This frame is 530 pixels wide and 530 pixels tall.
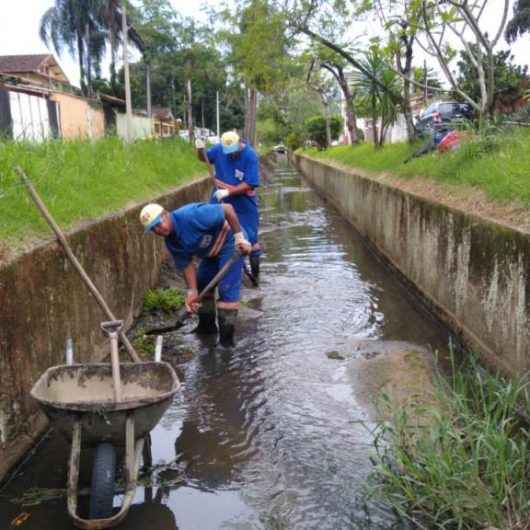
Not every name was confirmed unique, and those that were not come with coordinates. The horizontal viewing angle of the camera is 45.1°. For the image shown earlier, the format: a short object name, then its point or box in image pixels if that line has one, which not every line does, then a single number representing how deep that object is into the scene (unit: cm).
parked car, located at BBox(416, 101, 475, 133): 1378
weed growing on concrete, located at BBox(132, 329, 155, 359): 600
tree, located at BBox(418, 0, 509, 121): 870
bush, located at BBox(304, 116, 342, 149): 3941
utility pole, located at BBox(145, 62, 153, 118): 3028
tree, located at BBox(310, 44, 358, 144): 1568
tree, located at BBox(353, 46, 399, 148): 1468
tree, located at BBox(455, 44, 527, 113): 1947
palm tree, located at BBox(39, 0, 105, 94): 4919
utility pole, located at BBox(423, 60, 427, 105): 1170
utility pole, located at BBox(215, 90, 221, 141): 4061
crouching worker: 517
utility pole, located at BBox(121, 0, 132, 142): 1561
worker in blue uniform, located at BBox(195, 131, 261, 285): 733
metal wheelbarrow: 324
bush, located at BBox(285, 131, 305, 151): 4993
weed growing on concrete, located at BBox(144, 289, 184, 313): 721
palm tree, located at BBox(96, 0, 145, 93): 2490
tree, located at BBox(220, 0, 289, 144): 1362
